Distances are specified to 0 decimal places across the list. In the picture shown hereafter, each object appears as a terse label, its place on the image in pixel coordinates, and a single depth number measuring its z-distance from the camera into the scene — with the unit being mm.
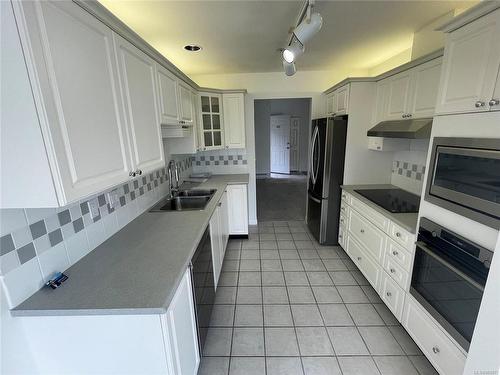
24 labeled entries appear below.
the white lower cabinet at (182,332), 1043
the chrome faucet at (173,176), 2584
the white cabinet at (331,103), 3197
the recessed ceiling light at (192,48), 2393
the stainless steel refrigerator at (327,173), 2854
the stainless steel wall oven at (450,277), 1177
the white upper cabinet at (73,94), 772
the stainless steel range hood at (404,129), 1849
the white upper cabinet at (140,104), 1299
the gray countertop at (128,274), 961
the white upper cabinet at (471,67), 1112
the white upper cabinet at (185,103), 2289
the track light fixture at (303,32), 1438
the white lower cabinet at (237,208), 3273
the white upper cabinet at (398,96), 2174
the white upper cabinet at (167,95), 1784
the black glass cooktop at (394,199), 2049
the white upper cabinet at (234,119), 3377
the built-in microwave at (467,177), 1105
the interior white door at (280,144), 7949
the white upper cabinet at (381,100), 2518
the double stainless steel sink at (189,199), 2480
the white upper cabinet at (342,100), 2793
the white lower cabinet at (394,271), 1391
